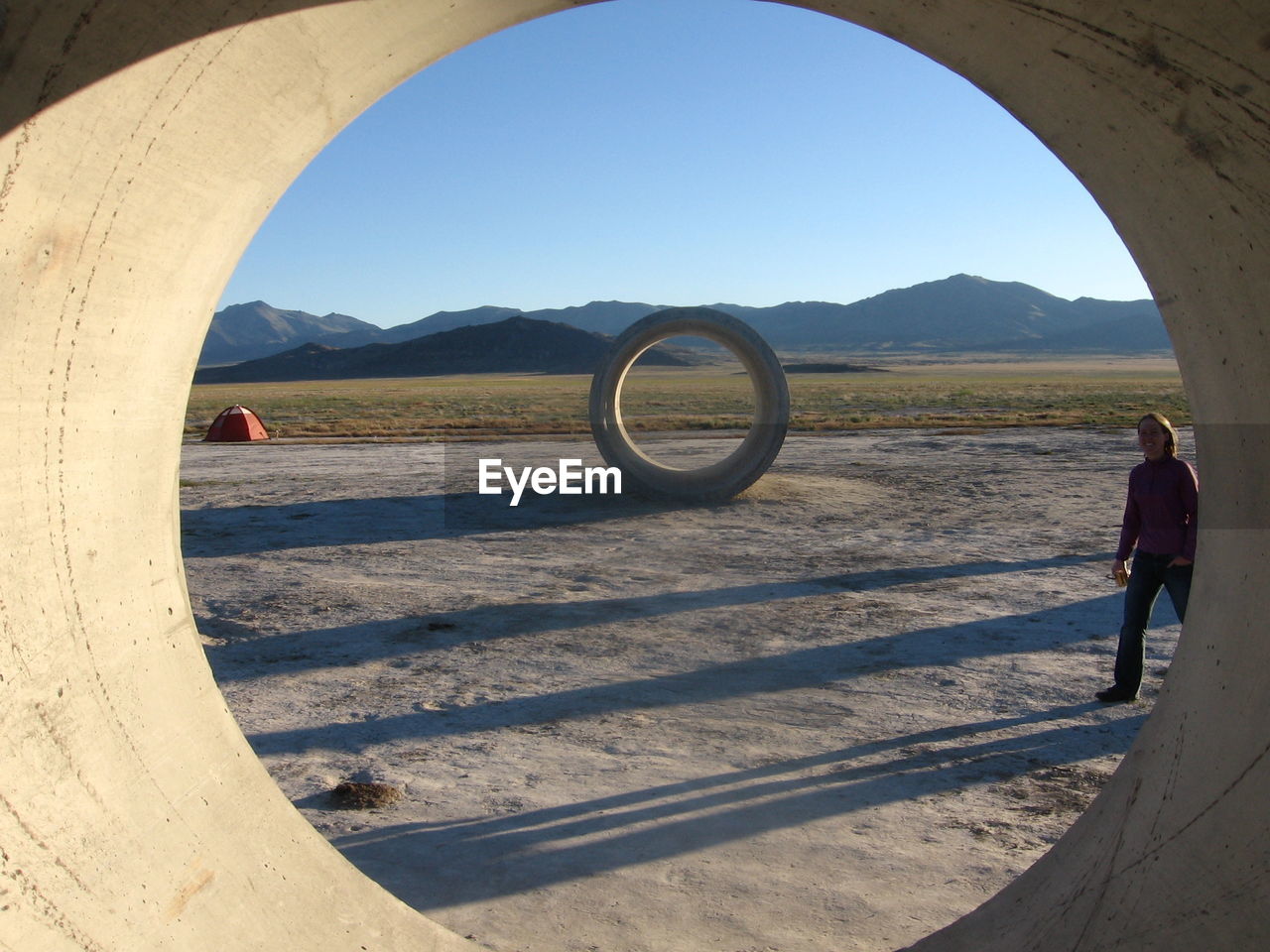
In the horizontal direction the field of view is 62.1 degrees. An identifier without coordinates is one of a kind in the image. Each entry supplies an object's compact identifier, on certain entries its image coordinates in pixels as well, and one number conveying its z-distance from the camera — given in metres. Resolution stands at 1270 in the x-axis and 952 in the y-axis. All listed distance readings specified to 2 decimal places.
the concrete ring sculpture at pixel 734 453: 13.29
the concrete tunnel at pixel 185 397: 2.34
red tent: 23.75
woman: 5.89
